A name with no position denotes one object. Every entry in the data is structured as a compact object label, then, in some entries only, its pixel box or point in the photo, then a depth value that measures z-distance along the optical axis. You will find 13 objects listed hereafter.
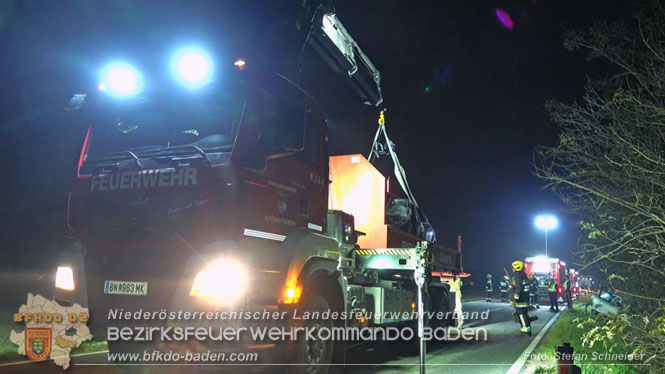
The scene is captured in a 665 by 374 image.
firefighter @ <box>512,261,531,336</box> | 12.21
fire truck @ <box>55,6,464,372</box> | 4.93
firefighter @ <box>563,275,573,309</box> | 23.58
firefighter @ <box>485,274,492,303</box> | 25.86
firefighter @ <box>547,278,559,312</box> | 22.66
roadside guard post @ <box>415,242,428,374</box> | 5.96
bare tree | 5.56
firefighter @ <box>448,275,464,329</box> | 12.32
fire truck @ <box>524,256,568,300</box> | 28.34
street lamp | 40.51
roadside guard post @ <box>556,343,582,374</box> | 4.35
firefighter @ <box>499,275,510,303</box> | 24.73
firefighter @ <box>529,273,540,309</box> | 17.07
